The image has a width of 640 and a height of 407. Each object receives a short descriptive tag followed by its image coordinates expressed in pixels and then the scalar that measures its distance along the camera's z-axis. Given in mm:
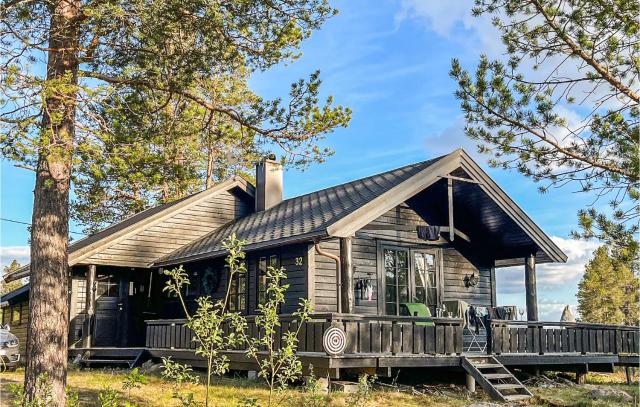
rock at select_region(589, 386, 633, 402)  12875
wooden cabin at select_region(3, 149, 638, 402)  13836
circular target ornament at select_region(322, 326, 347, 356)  12484
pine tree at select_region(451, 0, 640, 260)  10148
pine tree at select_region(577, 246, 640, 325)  46844
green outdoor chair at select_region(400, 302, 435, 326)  16453
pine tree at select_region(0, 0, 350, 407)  10461
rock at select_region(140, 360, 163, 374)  16539
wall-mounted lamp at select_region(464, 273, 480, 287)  19016
